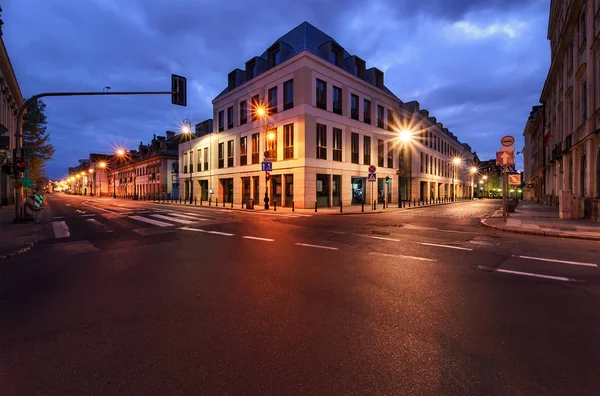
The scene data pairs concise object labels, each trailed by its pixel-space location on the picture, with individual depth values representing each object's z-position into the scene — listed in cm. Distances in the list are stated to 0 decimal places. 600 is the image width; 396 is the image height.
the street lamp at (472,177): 6911
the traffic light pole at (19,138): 1327
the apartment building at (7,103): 2442
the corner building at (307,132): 2608
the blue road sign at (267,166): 2319
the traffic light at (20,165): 1380
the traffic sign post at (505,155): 1582
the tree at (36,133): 3609
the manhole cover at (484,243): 892
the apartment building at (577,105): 1583
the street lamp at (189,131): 3398
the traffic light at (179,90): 1338
